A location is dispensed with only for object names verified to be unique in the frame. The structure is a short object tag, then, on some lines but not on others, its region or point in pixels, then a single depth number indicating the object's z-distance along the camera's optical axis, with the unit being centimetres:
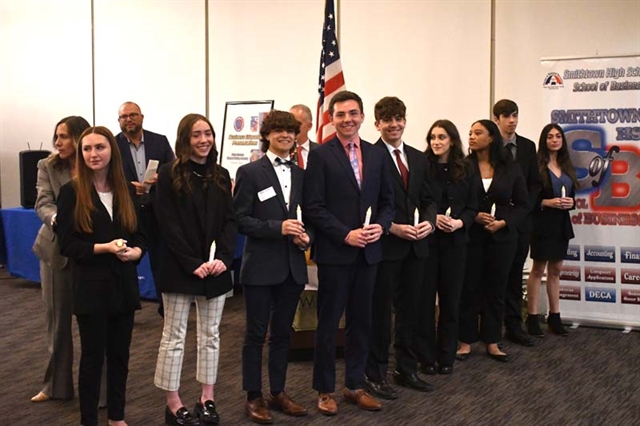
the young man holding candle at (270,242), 360
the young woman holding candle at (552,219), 543
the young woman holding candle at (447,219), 434
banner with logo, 558
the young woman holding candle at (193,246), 344
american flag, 578
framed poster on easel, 755
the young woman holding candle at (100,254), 322
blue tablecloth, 752
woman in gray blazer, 376
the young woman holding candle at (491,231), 475
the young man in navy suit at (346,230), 370
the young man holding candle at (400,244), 402
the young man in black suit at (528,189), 516
